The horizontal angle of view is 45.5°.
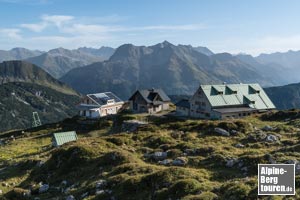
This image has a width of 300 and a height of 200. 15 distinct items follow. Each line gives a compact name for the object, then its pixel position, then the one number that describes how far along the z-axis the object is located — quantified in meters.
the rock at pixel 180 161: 35.78
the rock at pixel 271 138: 44.58
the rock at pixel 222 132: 53.06
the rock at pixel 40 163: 44.73
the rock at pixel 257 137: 46.06
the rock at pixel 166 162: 36.77
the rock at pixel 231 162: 33.26
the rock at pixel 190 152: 40.24
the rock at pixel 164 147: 44.42
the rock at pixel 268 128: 53.61
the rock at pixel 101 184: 31.08
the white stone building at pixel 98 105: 109.50
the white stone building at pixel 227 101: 83.94
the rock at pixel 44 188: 35.28
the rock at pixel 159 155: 39.80
